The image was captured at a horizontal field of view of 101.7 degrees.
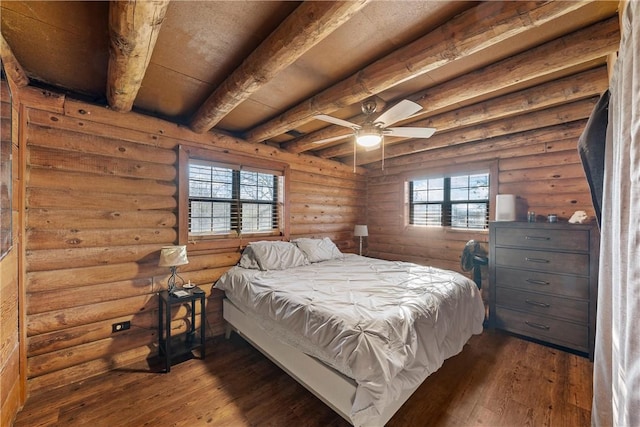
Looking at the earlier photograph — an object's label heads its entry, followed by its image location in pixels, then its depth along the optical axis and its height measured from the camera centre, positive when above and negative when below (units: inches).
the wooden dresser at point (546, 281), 107.8 -30.9
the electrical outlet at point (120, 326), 99.6 -45.6
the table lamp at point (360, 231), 188.2 -14.6
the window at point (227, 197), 120.3 +6.9
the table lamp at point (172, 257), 100.7 -18.6
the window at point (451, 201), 158.4 +6.9
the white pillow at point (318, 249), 147.1 -22.6
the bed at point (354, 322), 61.7 -33.1
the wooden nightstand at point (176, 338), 97.1 -50.5
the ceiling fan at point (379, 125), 86.4 +31.8
